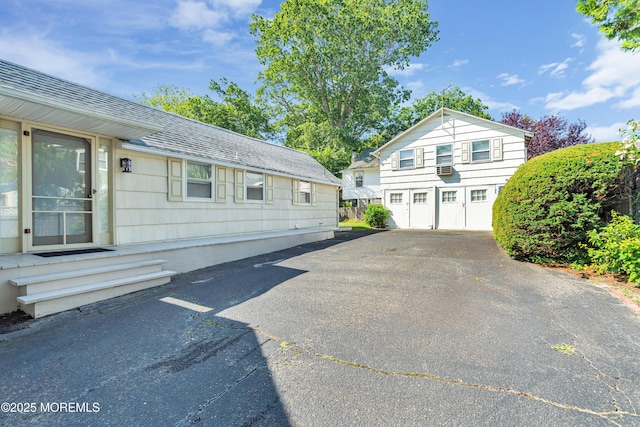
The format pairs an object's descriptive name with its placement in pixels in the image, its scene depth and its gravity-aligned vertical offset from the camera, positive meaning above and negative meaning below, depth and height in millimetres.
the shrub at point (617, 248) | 4238 -614
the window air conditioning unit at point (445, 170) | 14922 +2077
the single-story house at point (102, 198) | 4008 +224
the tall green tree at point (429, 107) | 25812 +9586
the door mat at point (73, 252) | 4424 -715
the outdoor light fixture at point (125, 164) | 5664 +902
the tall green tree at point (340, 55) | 21422 +12321
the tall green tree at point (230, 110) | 23406 +8517
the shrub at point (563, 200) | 5031 +175
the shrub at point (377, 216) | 16641 -411
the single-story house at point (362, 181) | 23427 +2427
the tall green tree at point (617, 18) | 5668 +3956
